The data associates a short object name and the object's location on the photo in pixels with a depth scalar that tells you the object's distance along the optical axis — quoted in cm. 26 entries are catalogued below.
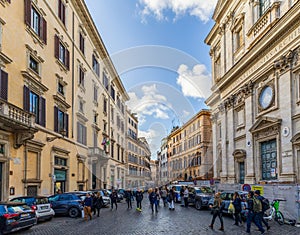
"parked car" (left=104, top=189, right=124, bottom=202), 3546
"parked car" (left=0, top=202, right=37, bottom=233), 1204
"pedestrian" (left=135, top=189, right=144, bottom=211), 2414
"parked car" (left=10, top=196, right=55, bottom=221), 1571
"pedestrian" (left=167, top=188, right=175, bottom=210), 2380
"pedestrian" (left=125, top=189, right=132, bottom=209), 2671
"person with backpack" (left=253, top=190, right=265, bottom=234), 1266
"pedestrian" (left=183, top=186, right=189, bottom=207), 2683
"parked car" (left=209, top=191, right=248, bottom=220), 1661
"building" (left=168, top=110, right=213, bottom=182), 5691
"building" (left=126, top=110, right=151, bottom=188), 6738
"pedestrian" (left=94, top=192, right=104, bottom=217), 1969
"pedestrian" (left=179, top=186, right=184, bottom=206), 2803
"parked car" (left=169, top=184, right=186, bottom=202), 3253
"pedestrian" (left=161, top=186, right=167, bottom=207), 2764
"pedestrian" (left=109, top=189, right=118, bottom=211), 2569
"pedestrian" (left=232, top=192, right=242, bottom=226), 1502
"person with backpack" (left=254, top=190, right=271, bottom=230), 1286
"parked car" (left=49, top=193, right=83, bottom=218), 1920
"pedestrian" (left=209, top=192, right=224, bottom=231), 1400
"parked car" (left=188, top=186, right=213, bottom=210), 2359
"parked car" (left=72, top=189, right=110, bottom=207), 2635
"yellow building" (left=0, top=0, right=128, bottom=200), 1867
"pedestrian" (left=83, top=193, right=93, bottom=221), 1784
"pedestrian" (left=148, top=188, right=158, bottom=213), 2315
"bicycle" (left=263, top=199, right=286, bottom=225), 1504
